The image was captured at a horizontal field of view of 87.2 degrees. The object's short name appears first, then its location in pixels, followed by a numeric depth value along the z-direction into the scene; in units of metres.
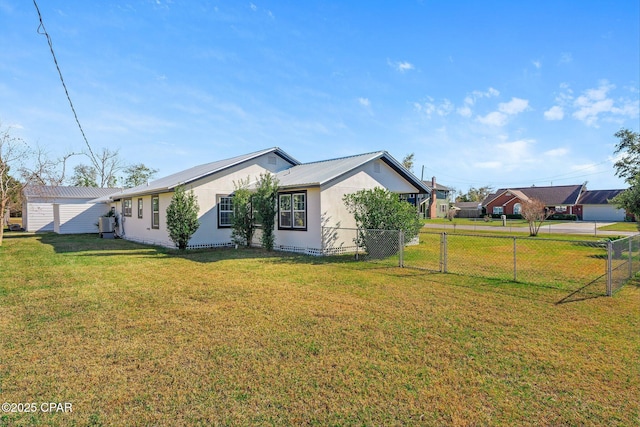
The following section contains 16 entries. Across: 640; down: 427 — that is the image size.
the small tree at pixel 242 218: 14.09
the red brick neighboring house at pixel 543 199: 47.92
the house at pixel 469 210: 54.84
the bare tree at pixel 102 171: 45.18
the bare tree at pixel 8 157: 17.17
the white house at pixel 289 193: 12.58
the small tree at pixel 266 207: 13.39
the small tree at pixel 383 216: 11.40
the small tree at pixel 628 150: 36.59
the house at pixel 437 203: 50.72
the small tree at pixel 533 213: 21.49
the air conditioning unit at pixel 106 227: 21.14
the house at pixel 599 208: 45.41
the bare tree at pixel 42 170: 18.78
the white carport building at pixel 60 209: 24.95
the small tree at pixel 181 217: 13.30
